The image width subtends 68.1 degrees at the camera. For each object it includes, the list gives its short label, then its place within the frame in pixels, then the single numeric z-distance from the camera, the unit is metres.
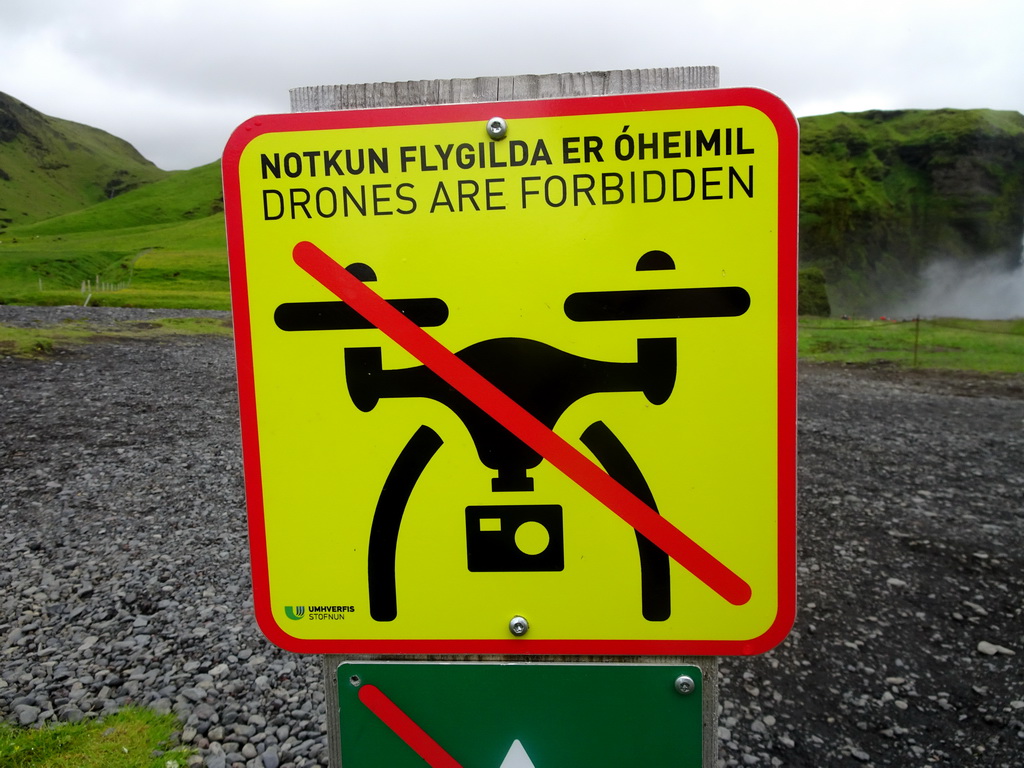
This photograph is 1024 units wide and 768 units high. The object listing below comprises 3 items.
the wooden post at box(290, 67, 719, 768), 0.41
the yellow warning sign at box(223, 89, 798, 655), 0.39
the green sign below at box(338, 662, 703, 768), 0.42
